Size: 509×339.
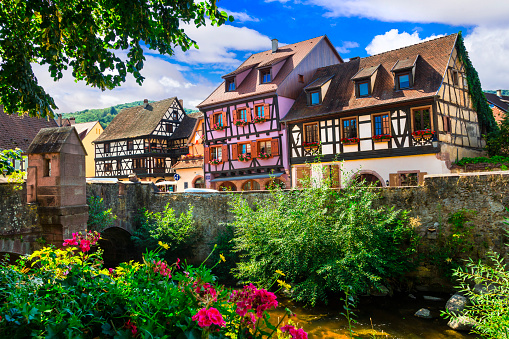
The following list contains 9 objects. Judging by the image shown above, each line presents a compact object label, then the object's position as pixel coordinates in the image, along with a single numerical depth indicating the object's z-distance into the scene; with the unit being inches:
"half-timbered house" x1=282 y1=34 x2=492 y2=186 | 673.0
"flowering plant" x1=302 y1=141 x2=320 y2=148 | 787.8
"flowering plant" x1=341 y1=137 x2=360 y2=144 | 736.3
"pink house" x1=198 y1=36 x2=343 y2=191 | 879.7
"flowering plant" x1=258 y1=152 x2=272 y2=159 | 871.5
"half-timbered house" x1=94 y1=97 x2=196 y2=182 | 1389.8
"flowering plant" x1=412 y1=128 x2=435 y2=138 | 655.1
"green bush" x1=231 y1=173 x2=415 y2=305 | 396.2
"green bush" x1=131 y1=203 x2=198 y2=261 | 565.0
